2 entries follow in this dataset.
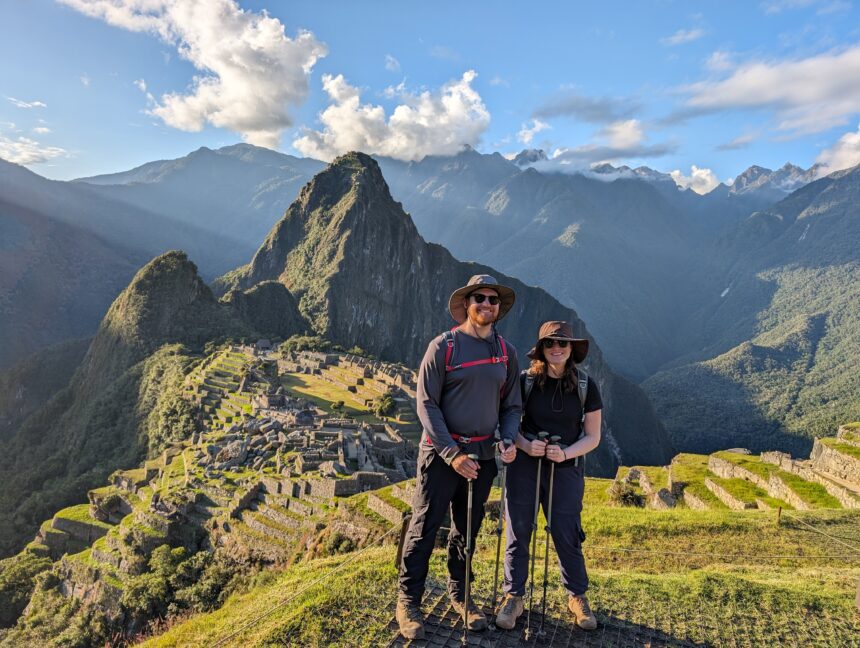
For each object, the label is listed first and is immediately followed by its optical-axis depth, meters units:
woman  5.40
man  5.04
